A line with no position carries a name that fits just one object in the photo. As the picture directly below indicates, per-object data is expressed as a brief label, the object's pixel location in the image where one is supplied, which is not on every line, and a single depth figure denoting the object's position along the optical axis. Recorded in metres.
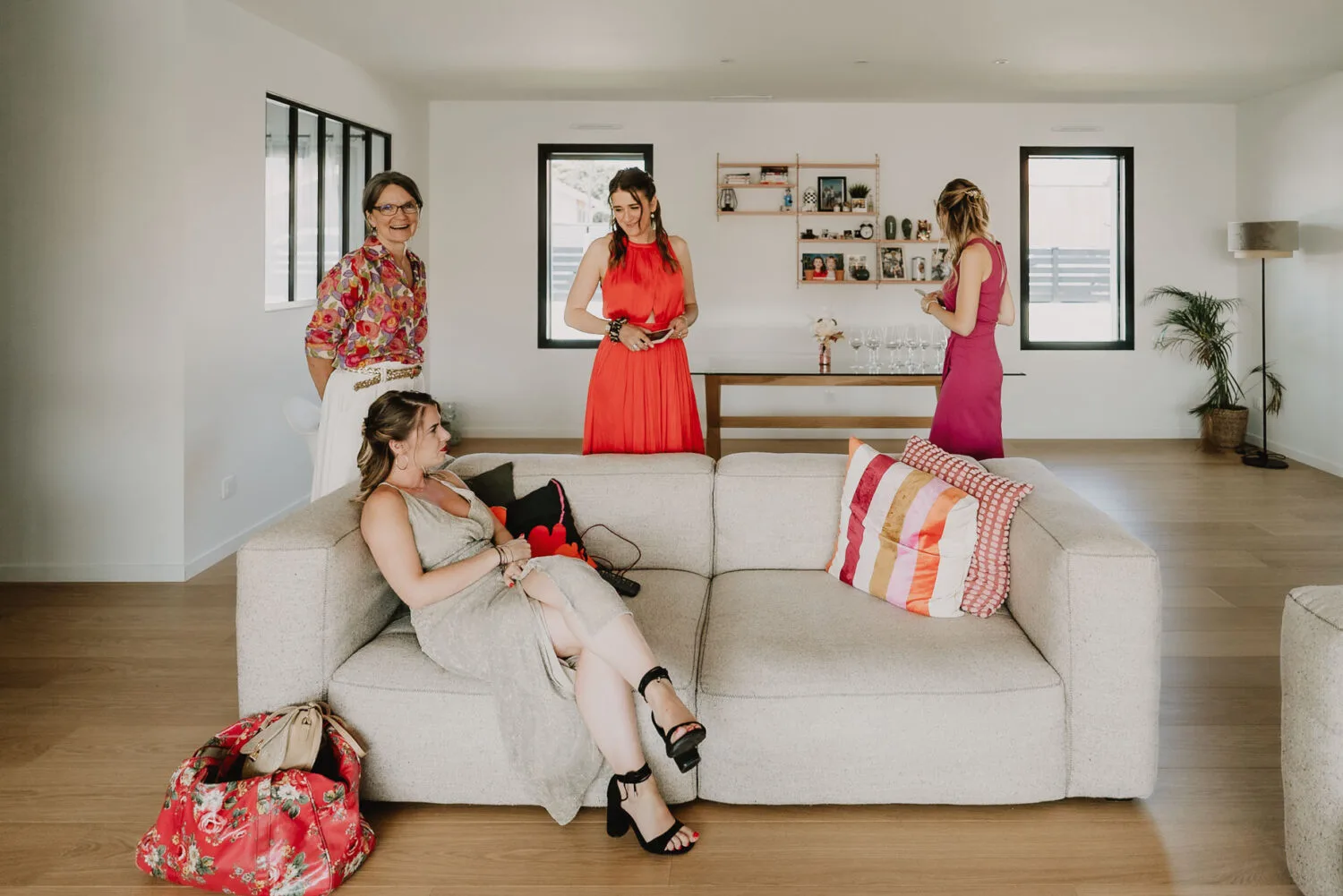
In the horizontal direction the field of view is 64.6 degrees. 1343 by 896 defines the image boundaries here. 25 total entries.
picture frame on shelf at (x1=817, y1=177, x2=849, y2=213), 8.25
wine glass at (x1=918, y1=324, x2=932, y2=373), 6.25
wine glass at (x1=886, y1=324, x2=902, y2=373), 6.18
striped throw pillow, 2.70
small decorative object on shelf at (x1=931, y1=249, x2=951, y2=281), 8.30
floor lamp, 7.13
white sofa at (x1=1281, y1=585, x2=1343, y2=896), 1.88
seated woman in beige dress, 2.27
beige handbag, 2.21
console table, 5.96
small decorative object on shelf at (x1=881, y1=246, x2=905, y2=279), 8.32
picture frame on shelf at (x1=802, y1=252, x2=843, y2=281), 8.33
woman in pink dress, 3.76
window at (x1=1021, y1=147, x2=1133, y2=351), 8.38
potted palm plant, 7.78
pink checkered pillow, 2.70
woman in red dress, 3.77
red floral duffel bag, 2.08
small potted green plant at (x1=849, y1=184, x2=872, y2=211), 8.23
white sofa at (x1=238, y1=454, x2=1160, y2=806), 2.34
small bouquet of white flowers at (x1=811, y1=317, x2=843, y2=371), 6.44
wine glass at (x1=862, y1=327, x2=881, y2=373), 6.29
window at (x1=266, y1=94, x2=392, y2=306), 5.50
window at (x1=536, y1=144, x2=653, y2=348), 8.32
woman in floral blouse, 3.38
